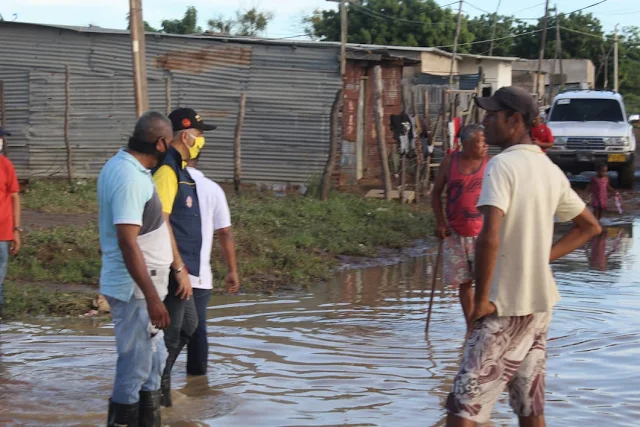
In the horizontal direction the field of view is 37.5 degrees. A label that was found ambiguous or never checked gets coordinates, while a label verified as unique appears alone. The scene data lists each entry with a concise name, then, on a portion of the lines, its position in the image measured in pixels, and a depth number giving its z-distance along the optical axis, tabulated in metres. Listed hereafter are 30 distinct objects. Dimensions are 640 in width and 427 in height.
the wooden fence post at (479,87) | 21.53
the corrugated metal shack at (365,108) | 20.42
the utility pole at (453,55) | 24.66
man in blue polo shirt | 4.58
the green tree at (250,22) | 44.59
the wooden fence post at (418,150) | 18.28
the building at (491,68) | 32.31
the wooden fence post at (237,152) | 17.98
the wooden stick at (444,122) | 18.84
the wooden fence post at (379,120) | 16.98
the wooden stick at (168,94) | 18.36
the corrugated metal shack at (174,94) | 19.95
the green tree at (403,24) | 42.31
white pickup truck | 21.58
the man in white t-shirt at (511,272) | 4.14
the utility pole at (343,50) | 19.41
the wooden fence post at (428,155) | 18.91
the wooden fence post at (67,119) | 17.92
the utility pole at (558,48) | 38.47
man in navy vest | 5.54
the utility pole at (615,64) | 47.71
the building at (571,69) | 43.28
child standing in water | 16.77
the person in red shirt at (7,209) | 7.74
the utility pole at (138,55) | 14.44
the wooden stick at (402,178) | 17.58
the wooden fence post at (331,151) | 17.00
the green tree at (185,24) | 42.84
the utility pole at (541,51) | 32.78
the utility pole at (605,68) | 49.29
